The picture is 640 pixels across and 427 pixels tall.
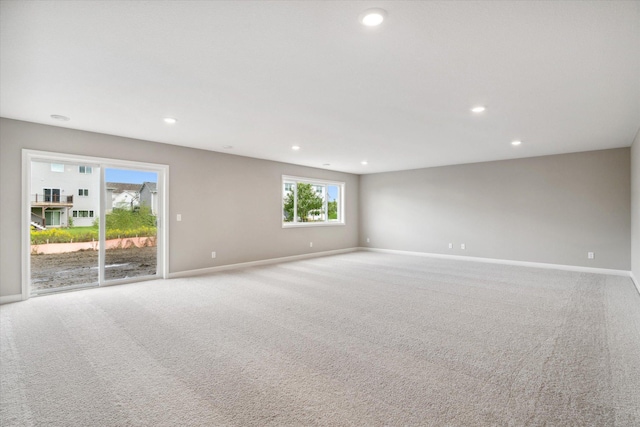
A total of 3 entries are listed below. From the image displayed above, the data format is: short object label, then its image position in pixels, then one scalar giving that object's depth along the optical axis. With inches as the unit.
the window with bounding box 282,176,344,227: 310.5
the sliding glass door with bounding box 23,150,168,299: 174.2
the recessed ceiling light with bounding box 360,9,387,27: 76.2
